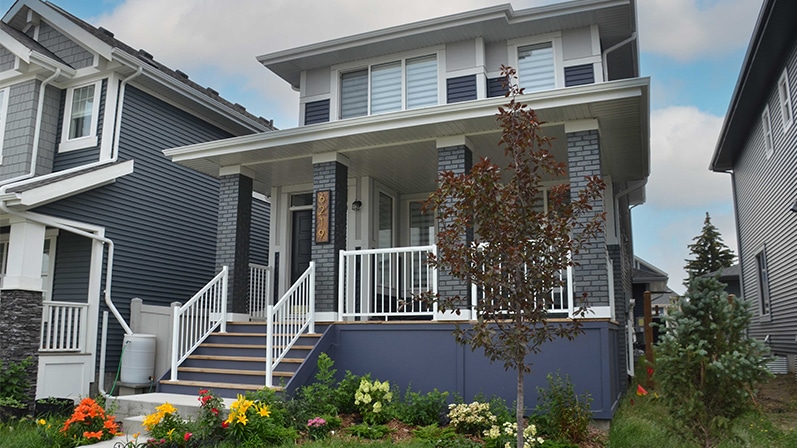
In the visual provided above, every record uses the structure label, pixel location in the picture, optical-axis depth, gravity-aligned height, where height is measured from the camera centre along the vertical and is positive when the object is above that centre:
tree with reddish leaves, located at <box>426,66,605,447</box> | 5.10 +0.71
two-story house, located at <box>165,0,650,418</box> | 7.66 +2.61
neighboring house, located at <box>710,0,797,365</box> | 10.85 +3.43
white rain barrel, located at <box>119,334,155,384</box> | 9.88 -0.55
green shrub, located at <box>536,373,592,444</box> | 6.40 -0.89
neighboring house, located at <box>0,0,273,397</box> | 10.13 +2.76
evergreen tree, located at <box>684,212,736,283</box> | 31.88 +3.97
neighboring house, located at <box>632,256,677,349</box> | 20.05 +1.46
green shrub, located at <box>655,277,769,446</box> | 5.26 -0.27
